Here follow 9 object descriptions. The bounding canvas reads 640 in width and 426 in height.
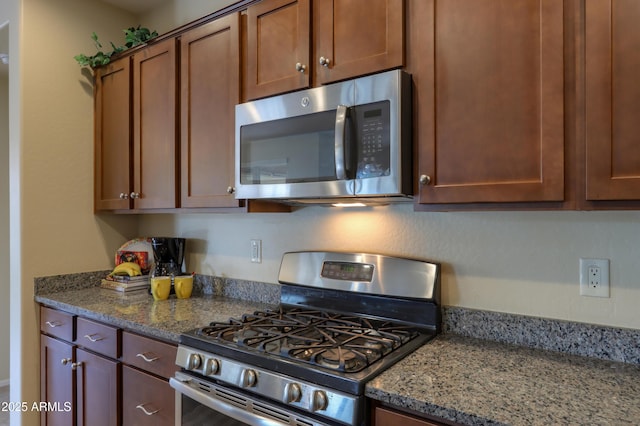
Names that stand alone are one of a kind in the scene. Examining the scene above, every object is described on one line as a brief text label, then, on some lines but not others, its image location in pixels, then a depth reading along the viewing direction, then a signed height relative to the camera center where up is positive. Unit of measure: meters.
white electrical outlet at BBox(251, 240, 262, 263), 2.16 -0.20
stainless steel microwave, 1.32 +0.25
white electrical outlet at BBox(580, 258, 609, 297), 1.28 -0.20
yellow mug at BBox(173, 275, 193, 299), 2.20 -0.39
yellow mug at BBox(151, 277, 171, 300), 2.16 -0.39
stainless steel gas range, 1.15 -0.43
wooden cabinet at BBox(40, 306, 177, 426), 1.64 -0.73
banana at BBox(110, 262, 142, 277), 2.41 -0.33
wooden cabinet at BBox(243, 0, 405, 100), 1.38 +0.63
